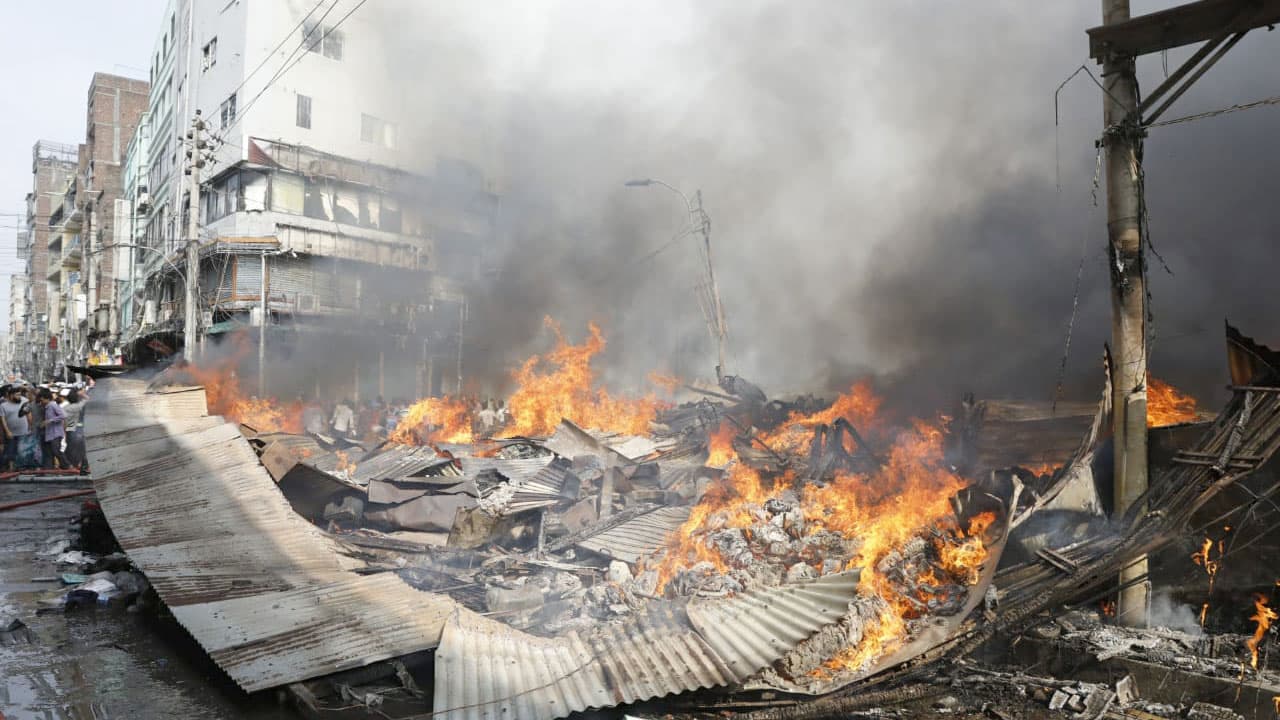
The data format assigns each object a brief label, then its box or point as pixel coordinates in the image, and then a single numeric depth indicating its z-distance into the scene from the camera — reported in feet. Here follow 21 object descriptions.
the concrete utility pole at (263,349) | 71.26
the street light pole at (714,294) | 59.26
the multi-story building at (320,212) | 83.61
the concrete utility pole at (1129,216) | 18.63
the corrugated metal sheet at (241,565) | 14.89
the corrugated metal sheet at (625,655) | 13.05
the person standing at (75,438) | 50.08
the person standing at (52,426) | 46.47
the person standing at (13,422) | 43.68
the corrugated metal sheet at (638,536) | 25.43
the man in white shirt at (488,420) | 60.39
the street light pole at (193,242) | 55.36
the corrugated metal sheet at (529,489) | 30.30
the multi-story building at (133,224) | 123.75
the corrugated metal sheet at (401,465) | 35.65
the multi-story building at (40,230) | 206.18
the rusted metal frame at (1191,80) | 18.33
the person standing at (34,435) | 45.88
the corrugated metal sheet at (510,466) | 37.47
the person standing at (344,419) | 61.80
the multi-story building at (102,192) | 141.49
